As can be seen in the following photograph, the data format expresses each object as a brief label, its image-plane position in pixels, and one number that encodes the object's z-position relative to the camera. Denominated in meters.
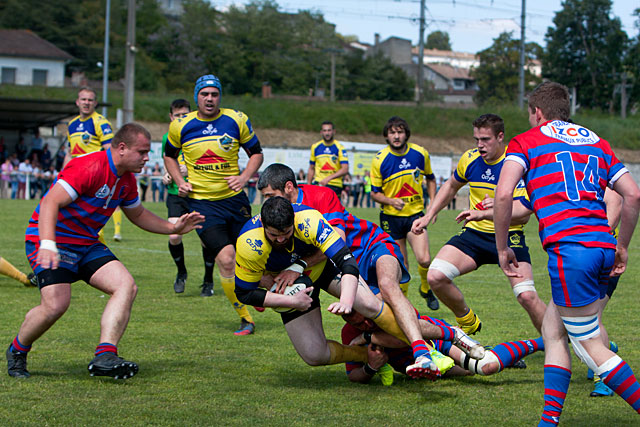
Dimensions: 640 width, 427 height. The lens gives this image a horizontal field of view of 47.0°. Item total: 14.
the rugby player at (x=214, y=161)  7.69
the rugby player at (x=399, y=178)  9.39
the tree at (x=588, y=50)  66.25
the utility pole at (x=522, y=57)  49.59
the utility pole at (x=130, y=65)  25.94
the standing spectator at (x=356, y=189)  32.62
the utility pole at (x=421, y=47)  49.75
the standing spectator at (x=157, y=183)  30.34
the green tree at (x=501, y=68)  76.69
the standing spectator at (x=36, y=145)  31.55
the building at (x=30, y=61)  61.90
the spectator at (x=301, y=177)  32.75
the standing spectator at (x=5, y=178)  28.53
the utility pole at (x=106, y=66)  39.87
